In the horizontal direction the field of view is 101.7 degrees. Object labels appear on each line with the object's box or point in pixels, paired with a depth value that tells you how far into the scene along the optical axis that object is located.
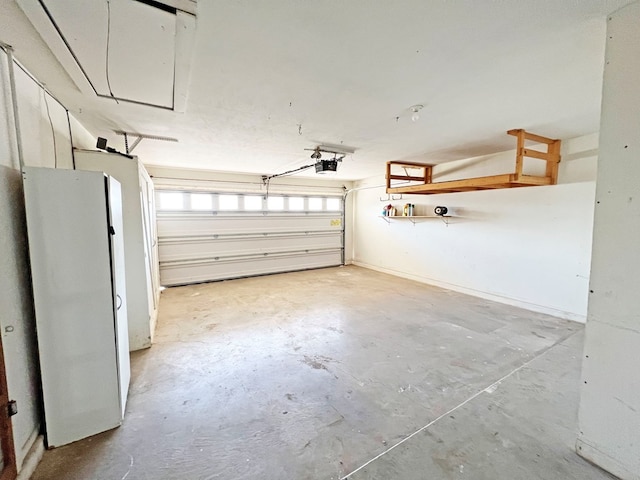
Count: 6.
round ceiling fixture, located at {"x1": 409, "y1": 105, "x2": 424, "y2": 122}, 2.24
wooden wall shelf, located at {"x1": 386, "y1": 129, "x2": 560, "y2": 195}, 2.90
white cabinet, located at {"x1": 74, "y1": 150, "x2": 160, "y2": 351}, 2.50
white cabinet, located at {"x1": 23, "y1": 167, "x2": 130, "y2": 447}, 1.49
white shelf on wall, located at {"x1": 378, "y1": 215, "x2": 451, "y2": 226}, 5.03
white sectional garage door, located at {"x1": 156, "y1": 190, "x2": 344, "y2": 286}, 5.27
